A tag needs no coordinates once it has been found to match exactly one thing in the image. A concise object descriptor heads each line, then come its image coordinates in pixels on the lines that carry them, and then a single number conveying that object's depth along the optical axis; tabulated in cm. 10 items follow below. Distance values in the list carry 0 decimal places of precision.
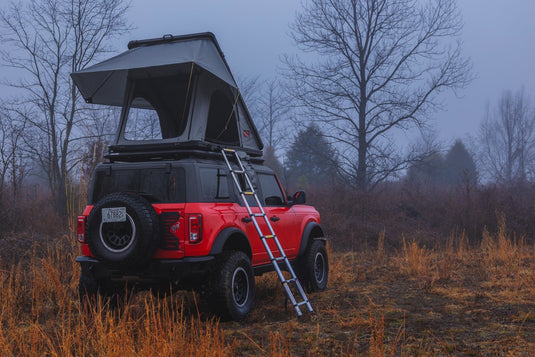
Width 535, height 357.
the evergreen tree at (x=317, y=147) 2044
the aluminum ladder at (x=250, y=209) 597
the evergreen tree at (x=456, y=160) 5528
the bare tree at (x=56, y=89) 1789
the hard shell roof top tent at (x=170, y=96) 627
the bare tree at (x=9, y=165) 1229
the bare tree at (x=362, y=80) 2009
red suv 522
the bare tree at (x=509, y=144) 4403
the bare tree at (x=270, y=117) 3666
